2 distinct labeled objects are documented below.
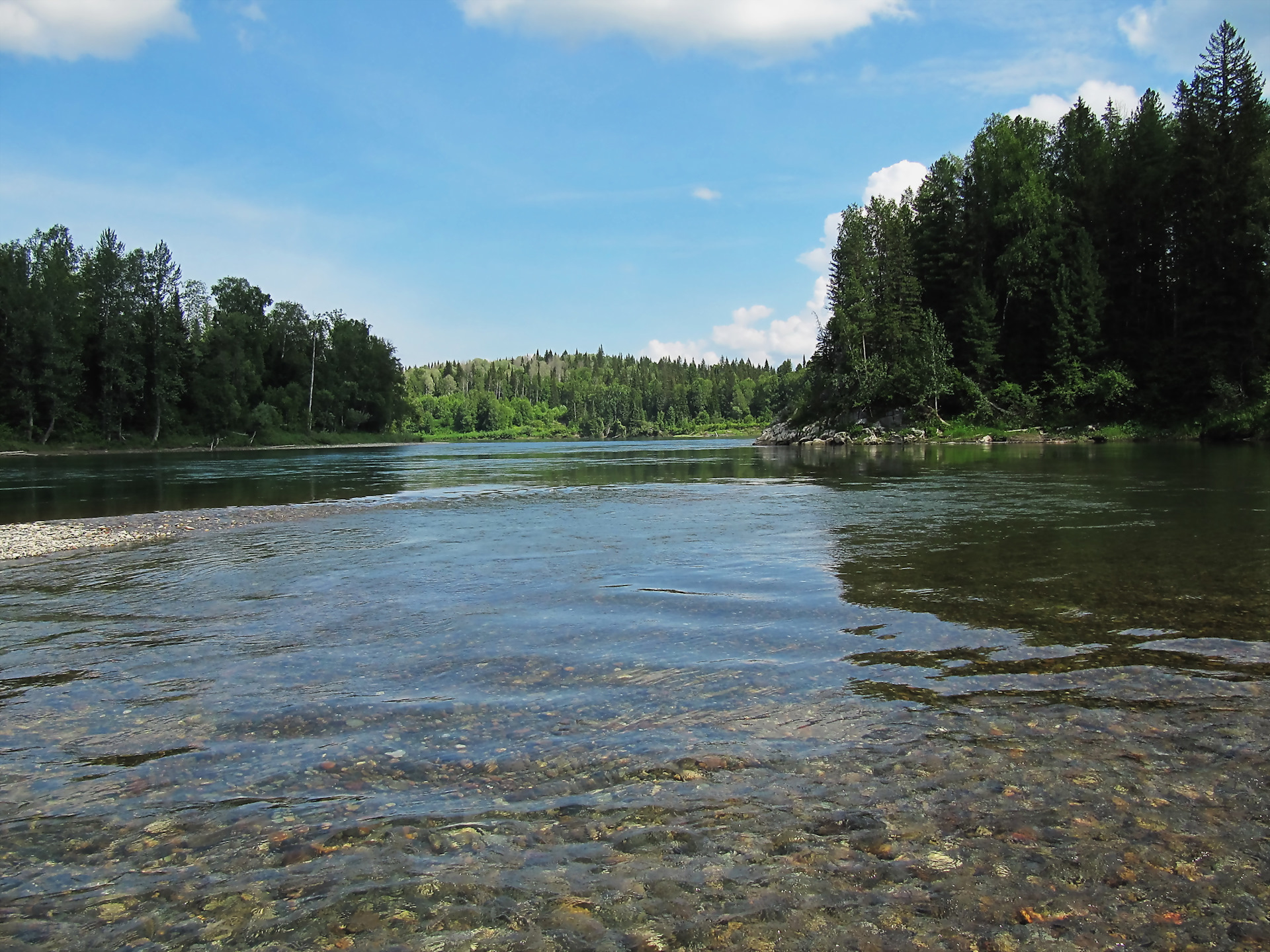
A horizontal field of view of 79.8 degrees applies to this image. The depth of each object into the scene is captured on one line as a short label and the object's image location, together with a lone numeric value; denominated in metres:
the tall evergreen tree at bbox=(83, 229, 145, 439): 93.31
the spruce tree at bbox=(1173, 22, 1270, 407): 62.81
